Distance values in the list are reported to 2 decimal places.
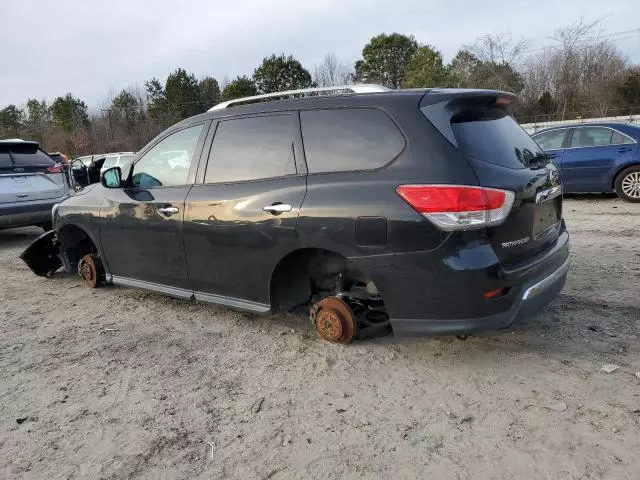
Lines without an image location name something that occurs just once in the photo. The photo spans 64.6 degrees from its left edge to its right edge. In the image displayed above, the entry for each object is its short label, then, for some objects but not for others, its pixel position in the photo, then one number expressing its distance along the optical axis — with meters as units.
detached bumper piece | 5.97
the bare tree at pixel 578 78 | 36.09
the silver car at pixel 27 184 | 7.84
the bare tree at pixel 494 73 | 34.88
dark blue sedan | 9.34
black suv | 2.96
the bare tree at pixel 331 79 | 50.03
